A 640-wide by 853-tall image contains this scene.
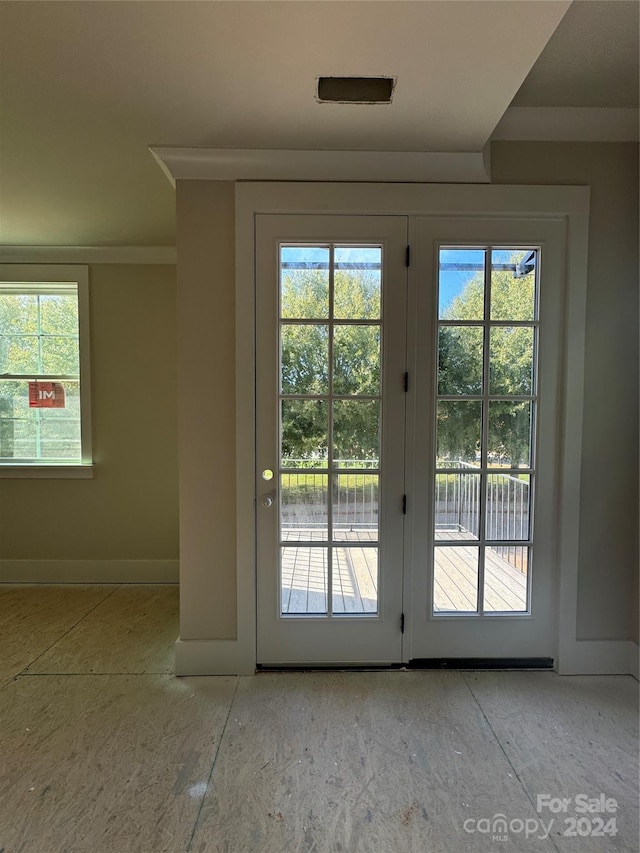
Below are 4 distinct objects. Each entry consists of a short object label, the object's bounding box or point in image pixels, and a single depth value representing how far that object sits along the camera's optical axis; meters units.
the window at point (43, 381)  3.08
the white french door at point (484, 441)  1.99
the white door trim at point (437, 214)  1.93
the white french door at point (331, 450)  1.98
